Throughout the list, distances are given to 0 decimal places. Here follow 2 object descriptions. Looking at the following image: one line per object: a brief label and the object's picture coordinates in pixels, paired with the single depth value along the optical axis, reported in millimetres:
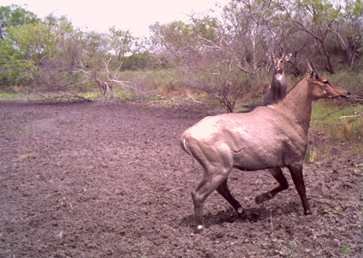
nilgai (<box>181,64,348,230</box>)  4500
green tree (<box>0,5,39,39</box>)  33750
